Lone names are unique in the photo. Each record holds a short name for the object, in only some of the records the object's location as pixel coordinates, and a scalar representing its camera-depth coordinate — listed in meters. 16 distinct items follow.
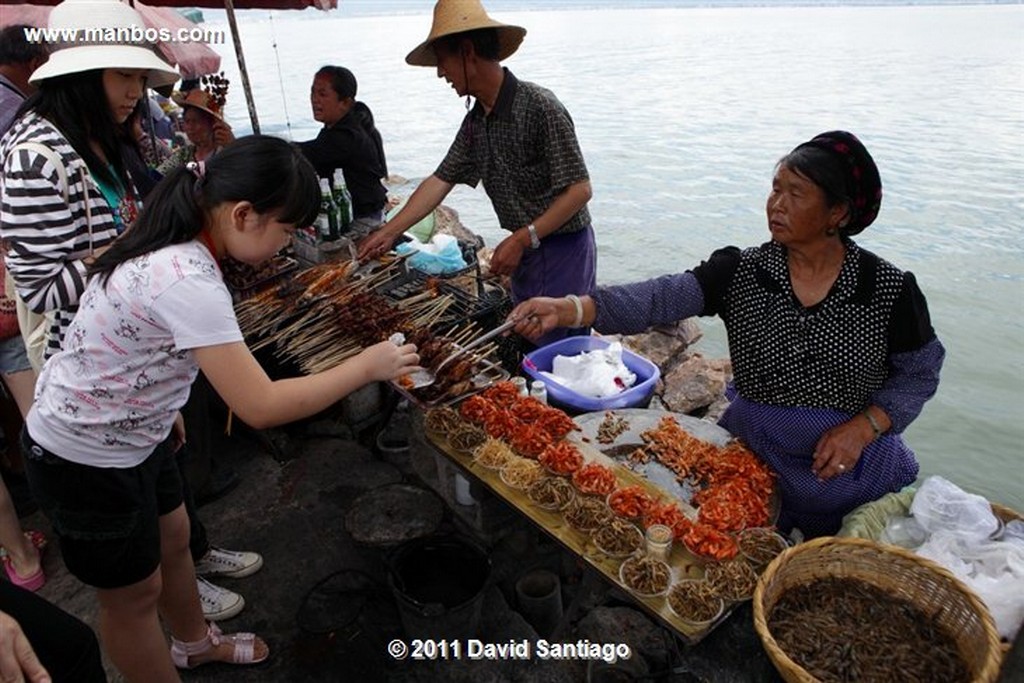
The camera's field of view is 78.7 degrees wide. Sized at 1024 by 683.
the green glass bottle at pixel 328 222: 5.17
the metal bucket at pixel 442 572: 3.41
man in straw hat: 4.08
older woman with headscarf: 2.82
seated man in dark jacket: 5.79
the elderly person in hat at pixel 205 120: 6.16
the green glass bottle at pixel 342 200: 5.37
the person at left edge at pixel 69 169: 2.49
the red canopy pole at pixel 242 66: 5.58
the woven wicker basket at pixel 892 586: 2.04
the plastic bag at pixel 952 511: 2.81
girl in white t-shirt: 1.93
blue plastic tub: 4.51
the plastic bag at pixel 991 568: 2.53
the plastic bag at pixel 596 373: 4.60
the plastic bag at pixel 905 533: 2.97
